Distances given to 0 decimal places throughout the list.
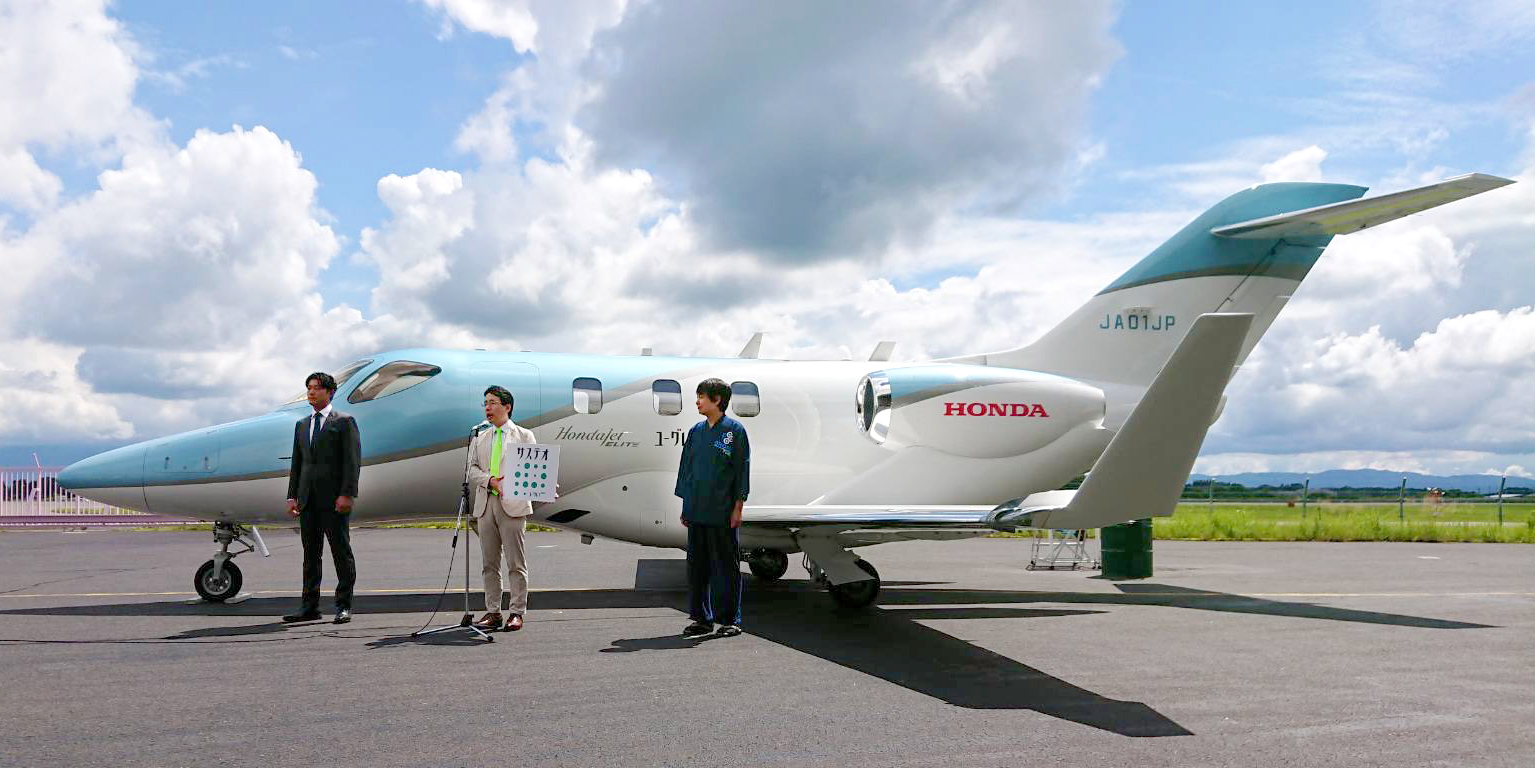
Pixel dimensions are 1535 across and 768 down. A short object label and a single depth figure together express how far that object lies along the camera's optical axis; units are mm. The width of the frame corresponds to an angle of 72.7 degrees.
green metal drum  13180
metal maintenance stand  16828
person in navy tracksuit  8844
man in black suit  9484
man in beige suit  8953
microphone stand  8955
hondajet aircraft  10805
